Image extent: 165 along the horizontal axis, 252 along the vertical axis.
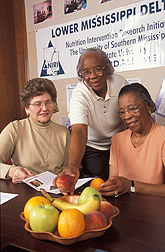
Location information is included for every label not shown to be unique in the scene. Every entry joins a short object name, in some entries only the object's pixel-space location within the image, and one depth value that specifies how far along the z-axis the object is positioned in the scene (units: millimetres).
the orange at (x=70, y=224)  773
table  808
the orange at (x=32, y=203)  929
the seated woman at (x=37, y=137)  1919
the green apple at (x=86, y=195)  904
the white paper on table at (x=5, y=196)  1272
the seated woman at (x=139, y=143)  1588
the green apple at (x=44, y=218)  775
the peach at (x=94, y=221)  812
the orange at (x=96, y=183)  1286
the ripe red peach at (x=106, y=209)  907
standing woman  1871
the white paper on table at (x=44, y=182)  1418
